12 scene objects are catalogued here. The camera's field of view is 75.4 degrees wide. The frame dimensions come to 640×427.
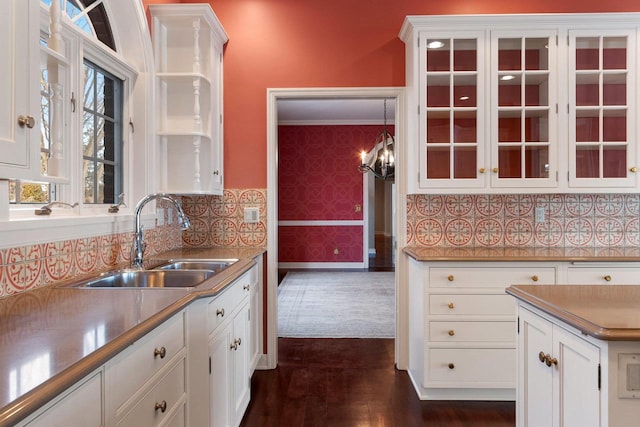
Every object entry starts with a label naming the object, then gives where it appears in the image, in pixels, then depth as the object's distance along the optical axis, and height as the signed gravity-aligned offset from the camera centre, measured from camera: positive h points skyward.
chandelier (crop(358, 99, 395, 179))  5.15 +0.69
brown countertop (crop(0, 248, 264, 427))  0.70 -0.29
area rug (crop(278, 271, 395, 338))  3.92 -1.09
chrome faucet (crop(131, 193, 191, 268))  2.13 -0.13
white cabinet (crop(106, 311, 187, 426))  0.99 -0.46
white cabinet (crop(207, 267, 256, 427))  1.72 -0.68
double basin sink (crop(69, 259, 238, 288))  1.88 -0.32
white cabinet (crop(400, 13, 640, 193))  2.70 +0.72
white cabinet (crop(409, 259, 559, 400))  2.51 -0.68
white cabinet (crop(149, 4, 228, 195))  2.59 +0.77
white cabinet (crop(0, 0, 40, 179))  0.99 +0.30
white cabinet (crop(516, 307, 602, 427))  1.12 -0.50
